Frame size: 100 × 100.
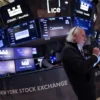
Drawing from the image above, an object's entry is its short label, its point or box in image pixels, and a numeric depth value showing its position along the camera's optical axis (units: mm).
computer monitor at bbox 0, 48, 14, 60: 3710
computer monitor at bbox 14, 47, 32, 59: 3814
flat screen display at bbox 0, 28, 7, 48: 3729
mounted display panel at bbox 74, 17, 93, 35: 3409
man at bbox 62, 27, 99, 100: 1383
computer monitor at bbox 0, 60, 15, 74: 3483
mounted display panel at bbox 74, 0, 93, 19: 3393
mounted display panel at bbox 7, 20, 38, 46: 3290
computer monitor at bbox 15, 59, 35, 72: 3691
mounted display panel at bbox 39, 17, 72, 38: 3251
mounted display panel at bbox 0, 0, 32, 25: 3201
